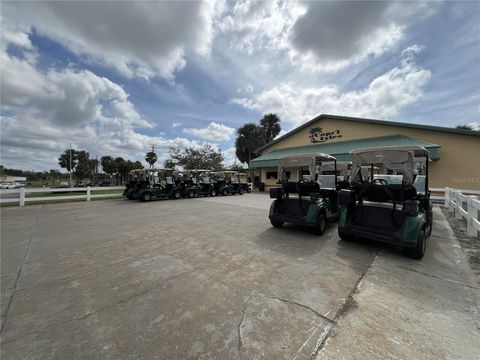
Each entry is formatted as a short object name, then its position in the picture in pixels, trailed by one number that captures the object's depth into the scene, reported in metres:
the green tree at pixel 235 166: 43.72
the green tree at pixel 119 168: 46.43
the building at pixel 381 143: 12.73
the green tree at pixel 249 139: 28.56
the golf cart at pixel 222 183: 17.48
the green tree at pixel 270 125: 29.59
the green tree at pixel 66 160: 42.17
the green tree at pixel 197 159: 31.72
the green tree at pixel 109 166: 47.53
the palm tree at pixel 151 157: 48.88
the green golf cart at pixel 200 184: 15.69
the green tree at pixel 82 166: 44.42
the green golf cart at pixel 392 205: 3.87
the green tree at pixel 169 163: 32.47
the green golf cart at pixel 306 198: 5.31
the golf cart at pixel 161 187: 13.27
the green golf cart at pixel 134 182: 13.59
